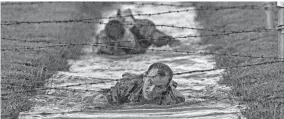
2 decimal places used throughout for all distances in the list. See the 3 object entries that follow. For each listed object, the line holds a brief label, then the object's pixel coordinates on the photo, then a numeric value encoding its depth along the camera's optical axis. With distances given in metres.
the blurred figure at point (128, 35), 25.91
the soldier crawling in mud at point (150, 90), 15.96
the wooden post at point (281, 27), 17.87
